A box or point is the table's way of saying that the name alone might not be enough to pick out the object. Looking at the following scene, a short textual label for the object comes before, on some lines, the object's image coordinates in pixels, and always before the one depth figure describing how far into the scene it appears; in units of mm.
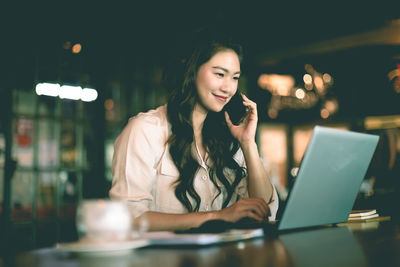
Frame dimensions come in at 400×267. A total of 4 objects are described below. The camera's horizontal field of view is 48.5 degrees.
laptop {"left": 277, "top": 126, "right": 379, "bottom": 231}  1116
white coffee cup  868
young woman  1652
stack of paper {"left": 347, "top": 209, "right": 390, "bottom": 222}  1593
